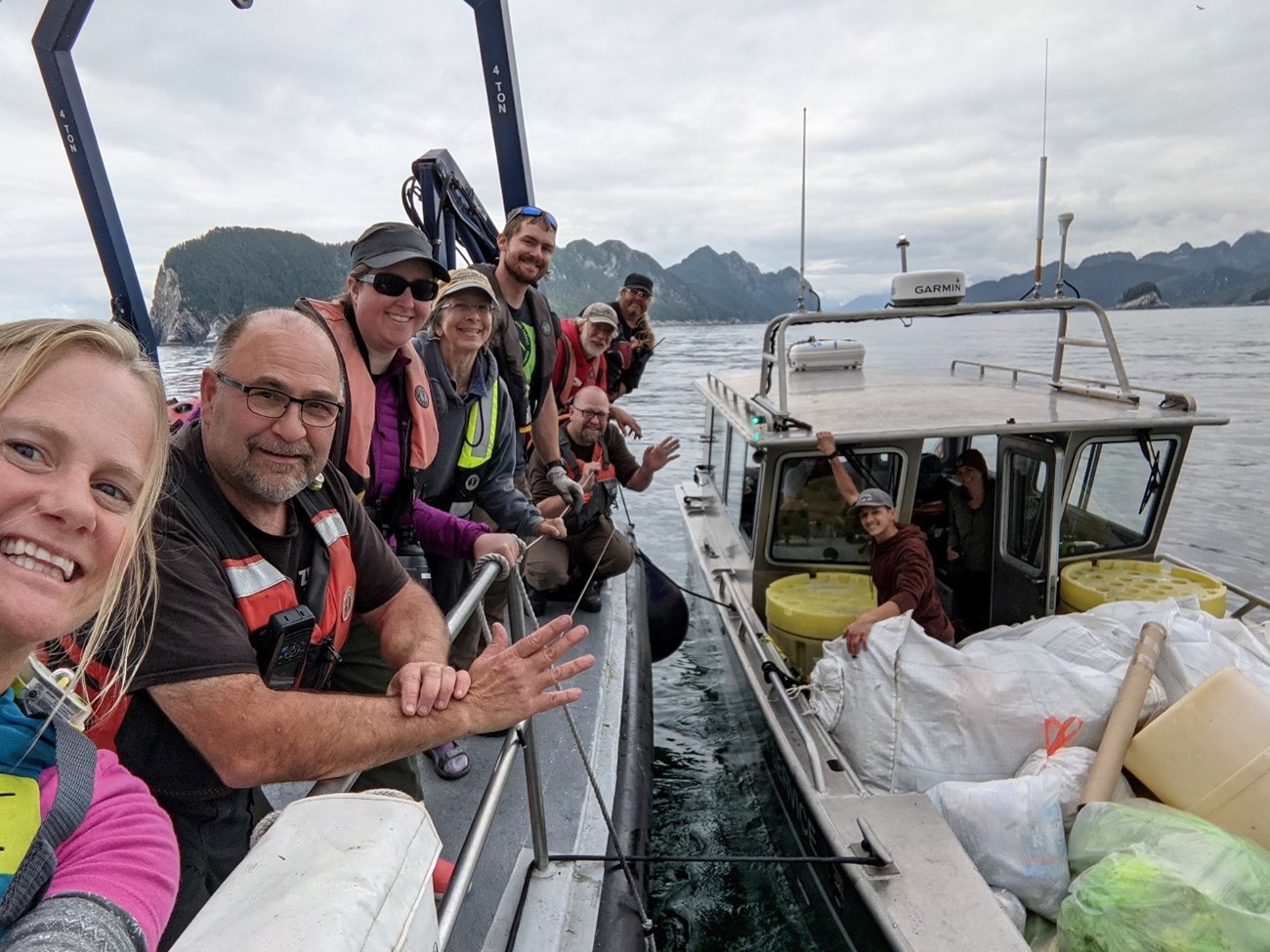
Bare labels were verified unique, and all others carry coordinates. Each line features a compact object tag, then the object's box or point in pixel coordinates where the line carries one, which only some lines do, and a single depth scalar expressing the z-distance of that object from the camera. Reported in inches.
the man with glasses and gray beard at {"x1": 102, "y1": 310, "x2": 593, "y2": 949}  52.6
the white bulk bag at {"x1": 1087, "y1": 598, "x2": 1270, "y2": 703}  122.7
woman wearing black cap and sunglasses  95.2
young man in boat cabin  136.4
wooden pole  107.3
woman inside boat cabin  188.1
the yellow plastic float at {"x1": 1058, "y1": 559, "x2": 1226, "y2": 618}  159.5
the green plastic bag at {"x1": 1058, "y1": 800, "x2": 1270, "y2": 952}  78.3
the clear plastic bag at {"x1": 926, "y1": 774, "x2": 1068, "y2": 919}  98.3
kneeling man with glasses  171.5
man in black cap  235.9
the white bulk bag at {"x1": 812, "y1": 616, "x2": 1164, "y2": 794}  118.6
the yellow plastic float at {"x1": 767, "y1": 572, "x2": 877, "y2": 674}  156.6
